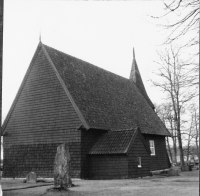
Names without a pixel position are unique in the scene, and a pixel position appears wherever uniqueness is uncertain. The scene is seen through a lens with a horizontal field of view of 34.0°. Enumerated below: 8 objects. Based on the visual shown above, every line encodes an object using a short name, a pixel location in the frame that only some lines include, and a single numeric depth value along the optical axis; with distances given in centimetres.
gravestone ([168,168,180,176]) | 2647
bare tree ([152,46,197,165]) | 1035
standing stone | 1550
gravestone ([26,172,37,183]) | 2060
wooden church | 2328
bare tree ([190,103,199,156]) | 4984
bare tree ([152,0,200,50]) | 877
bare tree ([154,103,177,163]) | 5352
